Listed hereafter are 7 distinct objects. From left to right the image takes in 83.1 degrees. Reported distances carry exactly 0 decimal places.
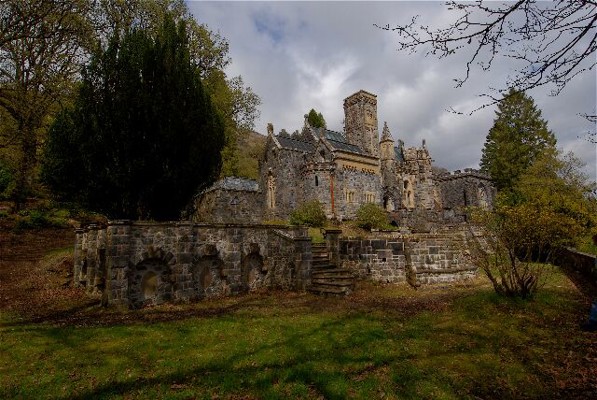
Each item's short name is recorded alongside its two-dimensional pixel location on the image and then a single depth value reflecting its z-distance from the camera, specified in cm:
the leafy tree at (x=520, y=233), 1071
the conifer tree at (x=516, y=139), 4156
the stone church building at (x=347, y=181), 3656
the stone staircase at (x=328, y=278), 1356
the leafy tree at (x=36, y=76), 1833
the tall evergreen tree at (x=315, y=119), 5619
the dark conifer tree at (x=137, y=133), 1418
